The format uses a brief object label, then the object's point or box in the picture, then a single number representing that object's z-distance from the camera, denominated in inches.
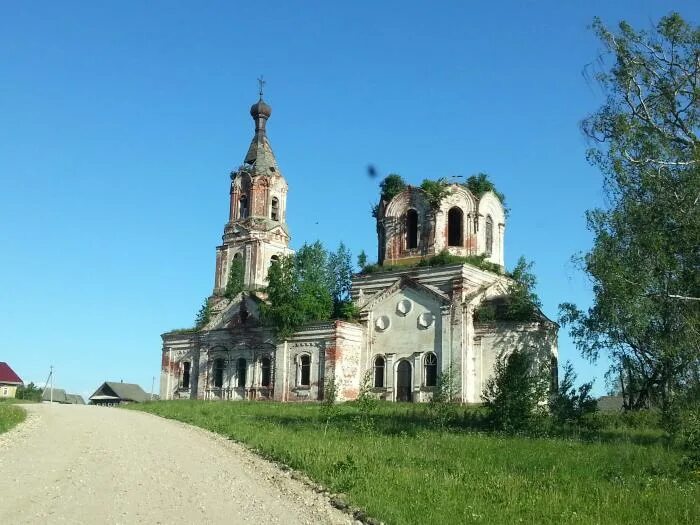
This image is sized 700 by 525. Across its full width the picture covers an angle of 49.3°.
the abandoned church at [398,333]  1274.6
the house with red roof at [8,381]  2655.0
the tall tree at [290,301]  1423.5
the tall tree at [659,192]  679.7
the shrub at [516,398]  760.3
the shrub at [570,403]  830.5
